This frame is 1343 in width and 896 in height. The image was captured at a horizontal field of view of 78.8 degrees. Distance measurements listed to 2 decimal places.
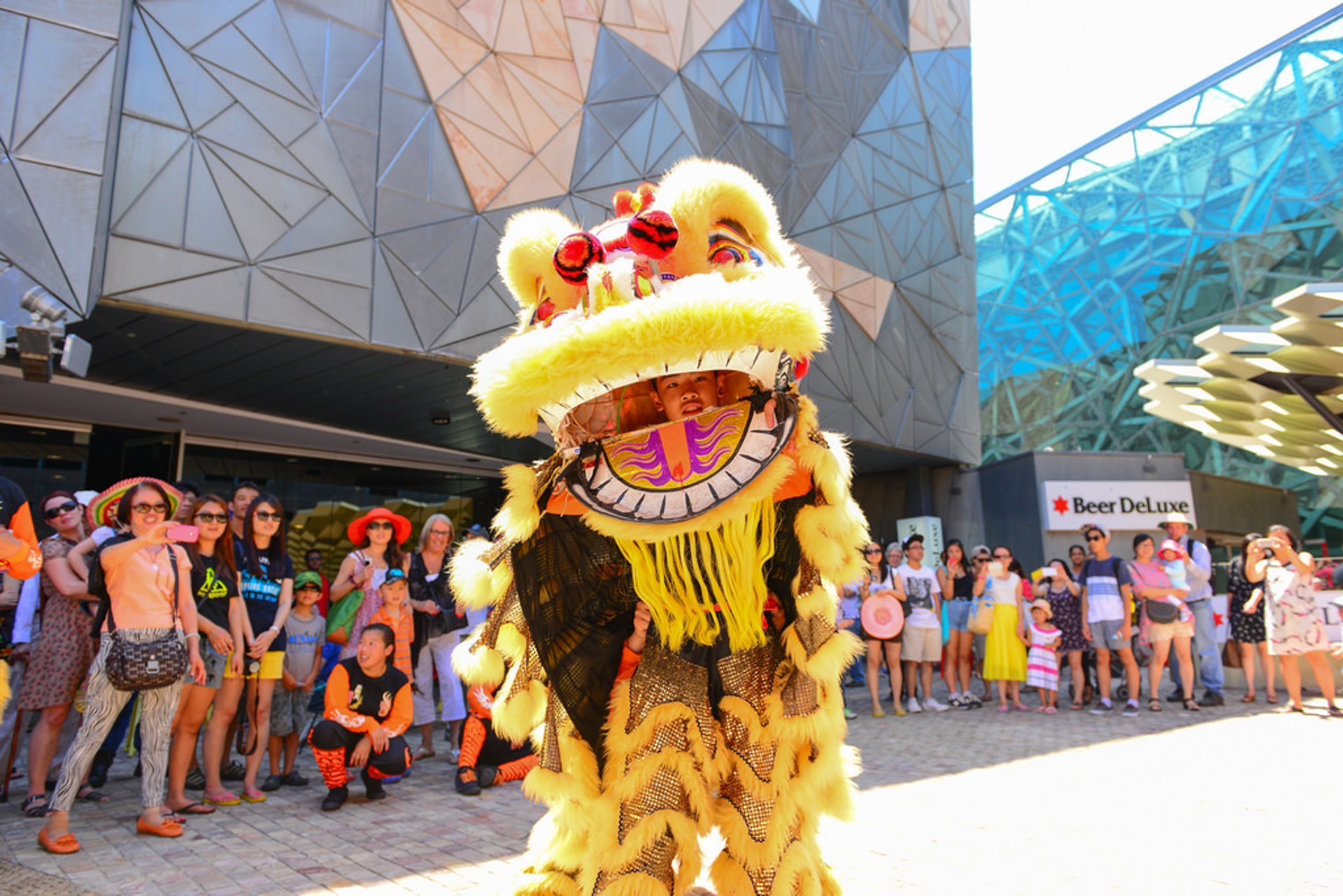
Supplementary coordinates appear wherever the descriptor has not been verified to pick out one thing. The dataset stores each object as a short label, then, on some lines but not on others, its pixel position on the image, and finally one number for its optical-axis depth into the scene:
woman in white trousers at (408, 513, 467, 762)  5.34
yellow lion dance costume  2.24
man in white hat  7.55
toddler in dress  7.44
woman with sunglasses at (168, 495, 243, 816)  4.08
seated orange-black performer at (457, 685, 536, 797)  4.63
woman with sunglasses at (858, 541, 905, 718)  7.47
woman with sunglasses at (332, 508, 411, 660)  5.12
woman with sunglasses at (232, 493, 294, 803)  4.38
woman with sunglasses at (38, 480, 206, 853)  3.41
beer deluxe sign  17.00
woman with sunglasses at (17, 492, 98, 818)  3.97
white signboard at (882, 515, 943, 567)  16.20
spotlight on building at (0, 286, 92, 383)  6.48
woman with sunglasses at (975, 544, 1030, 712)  7.69
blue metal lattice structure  25.53
